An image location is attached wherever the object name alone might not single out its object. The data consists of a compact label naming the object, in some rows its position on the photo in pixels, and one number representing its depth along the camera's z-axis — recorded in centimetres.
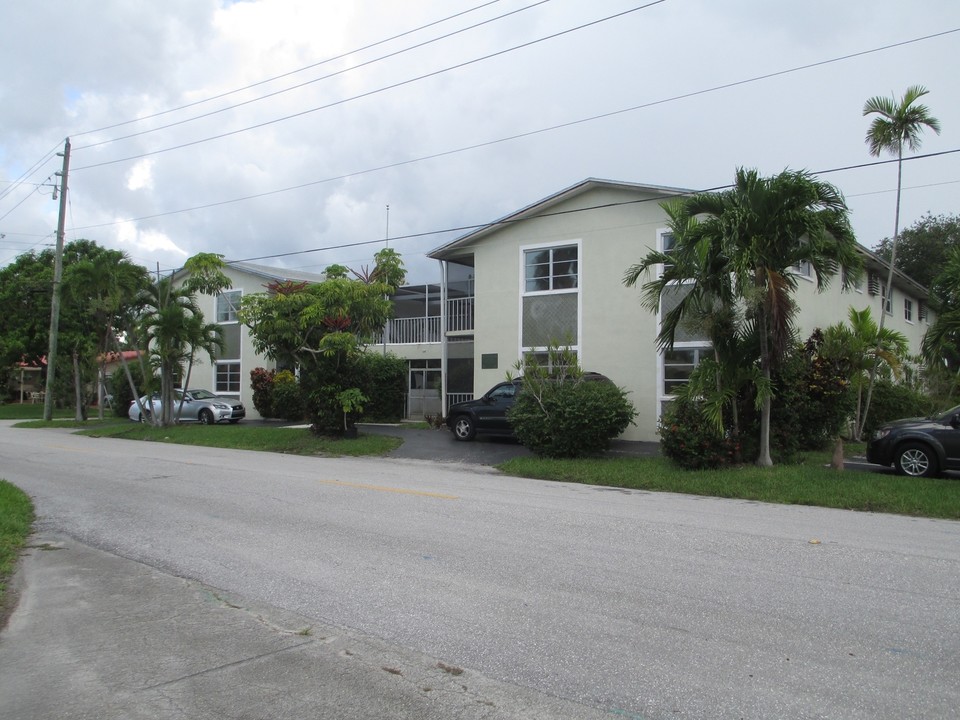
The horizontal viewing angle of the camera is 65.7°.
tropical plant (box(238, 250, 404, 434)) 1983
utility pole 2998
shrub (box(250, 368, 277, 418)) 2998
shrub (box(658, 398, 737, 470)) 1357
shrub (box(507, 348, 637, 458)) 1570
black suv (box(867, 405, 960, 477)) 1270
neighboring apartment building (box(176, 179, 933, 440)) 1950
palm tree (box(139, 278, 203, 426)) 2509
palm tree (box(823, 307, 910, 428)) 1639
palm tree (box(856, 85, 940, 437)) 1675
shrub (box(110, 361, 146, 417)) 3312
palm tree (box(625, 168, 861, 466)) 1255
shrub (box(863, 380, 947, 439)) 1927
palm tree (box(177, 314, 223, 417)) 2539
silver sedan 2853
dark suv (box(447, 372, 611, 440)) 1919
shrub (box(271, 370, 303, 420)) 2844
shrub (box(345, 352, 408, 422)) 2666
